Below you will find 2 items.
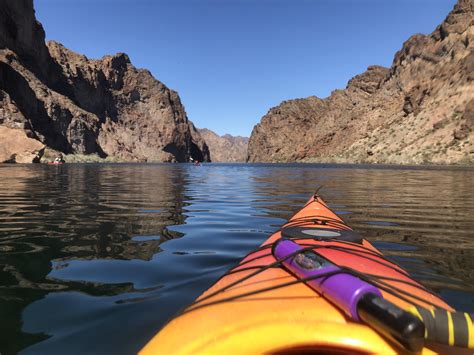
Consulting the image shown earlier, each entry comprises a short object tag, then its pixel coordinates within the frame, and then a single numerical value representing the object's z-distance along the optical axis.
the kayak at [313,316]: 1.76
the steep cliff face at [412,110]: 71.56
